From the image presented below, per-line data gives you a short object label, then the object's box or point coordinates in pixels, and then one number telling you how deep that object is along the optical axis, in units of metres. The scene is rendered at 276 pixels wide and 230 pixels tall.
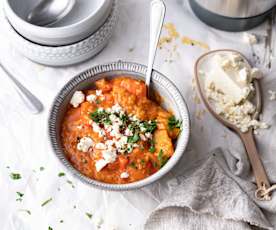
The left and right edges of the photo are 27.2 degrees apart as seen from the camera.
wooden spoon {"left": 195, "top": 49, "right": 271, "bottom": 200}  1.52
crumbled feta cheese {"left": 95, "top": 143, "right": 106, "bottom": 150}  1.45
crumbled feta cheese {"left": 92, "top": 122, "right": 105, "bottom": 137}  1.47
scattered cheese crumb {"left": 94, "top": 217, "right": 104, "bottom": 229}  1.52
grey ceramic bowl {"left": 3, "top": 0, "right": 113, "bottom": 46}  1.56
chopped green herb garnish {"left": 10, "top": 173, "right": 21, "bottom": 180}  1.57
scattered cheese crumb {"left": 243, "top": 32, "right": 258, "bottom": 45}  1.73
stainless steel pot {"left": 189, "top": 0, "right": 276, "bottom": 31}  1.62
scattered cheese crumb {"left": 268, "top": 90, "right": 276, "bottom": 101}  1.64
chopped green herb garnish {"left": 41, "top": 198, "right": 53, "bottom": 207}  1.54
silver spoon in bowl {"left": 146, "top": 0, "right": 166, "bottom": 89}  1.47
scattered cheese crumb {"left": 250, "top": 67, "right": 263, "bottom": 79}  1.63
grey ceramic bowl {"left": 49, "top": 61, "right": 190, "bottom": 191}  1.42
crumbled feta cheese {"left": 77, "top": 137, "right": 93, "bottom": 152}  1.45
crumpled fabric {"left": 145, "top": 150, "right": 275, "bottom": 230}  1.45
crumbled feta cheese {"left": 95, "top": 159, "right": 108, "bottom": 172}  1.43
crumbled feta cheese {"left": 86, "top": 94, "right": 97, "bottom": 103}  1.52
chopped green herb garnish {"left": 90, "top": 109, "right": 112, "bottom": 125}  1.48
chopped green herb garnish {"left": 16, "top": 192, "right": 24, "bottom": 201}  1.55
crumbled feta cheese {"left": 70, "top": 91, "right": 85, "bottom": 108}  1.52
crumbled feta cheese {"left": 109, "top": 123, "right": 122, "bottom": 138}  1.46
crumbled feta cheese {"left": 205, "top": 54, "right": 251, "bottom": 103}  1.60
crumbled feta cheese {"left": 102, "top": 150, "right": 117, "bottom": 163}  1.42
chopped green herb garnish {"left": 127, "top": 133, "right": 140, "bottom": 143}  1.45
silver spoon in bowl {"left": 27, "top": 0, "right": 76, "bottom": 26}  1.68
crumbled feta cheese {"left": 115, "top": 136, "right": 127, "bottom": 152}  1.44
